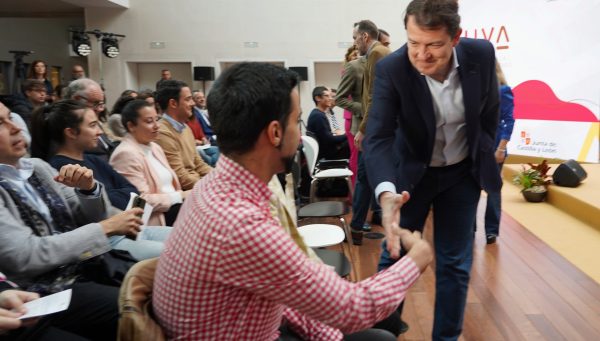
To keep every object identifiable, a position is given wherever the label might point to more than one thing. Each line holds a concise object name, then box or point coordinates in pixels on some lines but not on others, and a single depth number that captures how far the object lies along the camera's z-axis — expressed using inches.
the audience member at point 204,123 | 229.0
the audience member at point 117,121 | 137.2
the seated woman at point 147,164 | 101.6
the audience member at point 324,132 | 212.5
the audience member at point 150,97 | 138.0
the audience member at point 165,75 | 346.5
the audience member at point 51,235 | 55.3
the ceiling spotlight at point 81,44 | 362.6
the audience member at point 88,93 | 137.0
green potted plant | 198.8
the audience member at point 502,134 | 135.3
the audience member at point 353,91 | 157.6
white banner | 226.4
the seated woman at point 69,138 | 88.8
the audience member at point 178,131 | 122.6
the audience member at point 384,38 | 172.9
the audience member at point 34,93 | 191.6
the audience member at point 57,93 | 263.0
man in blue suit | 61.2
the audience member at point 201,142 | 182.6
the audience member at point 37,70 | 267.6
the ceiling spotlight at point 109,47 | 373.4
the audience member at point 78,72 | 326.0
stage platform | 136.9
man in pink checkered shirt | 34.0
